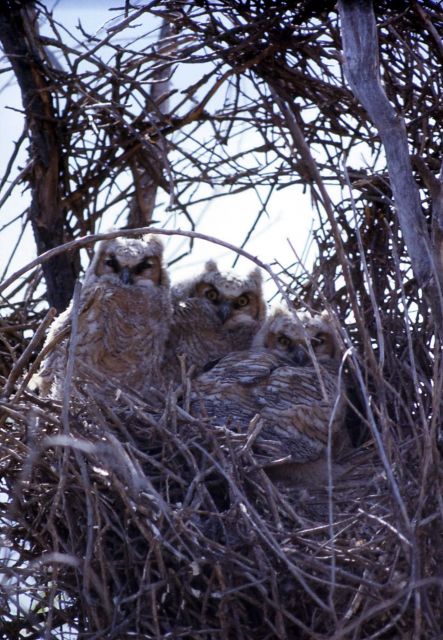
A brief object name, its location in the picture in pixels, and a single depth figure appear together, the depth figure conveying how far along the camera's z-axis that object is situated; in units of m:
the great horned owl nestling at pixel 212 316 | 8.63
